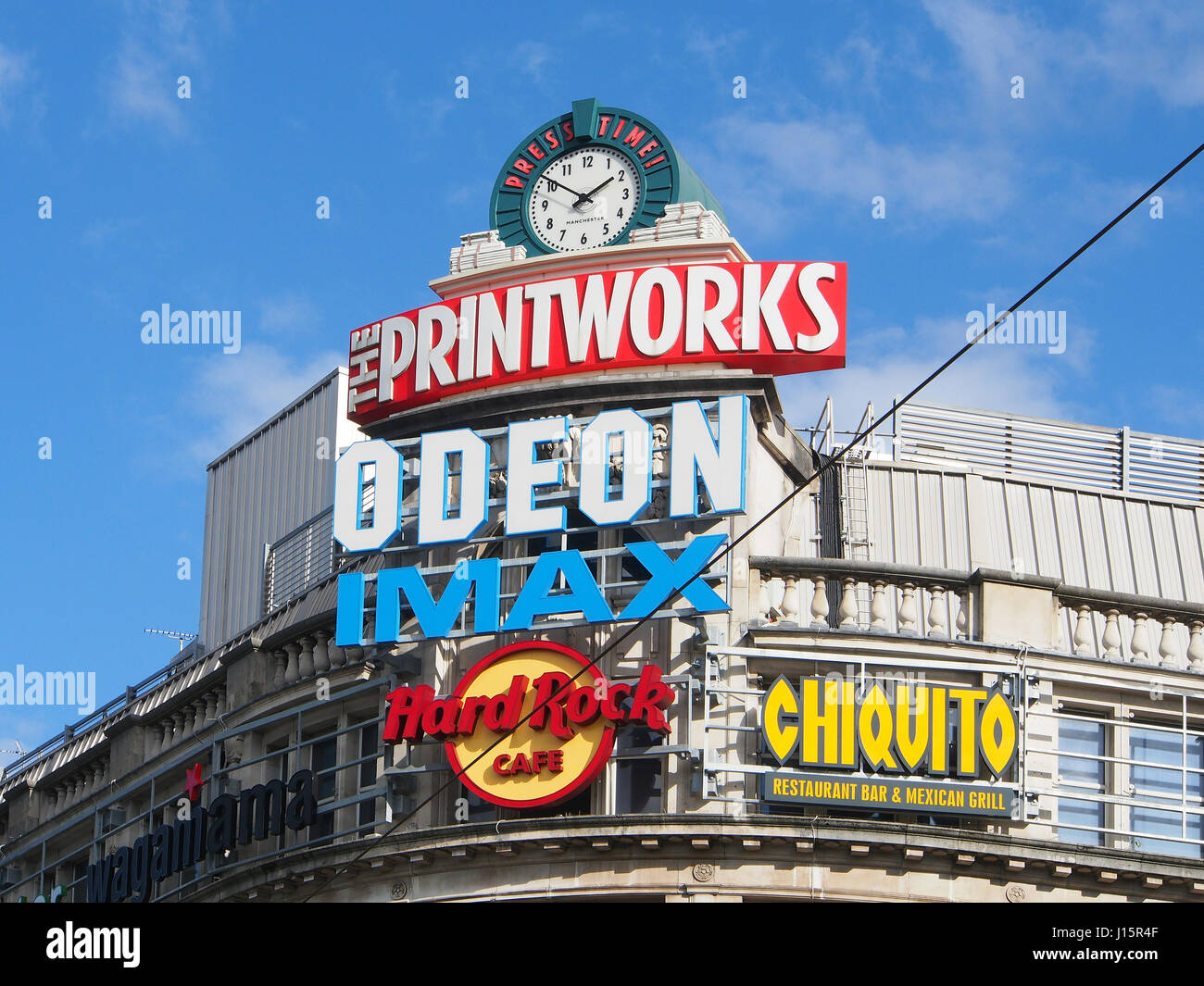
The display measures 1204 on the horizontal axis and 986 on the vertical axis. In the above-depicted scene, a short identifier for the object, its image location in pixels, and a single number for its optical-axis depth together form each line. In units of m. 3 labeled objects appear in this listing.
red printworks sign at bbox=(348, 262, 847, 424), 36.88
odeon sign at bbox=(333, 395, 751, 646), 35.31
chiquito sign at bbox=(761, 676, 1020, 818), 33.94
